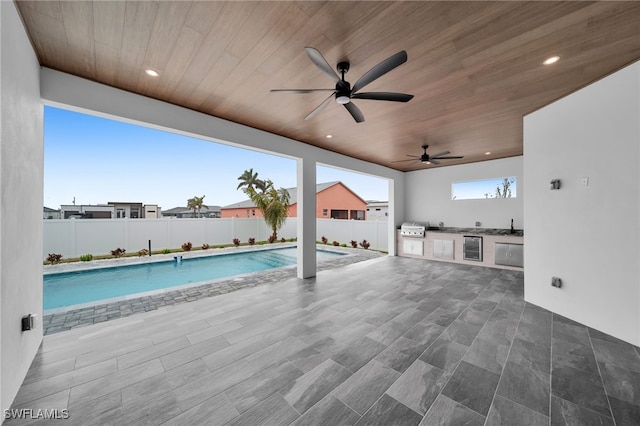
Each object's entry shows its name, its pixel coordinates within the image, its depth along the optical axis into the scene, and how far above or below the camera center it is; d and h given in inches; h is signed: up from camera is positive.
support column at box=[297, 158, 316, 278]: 185.3 -4.7
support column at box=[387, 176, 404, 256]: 287.9 +2.6
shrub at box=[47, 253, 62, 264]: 226.2 -43.8
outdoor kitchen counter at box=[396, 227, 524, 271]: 219.8 -33.0
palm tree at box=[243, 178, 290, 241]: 373.7 +16.6
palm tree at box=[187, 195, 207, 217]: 614.9 +30.4
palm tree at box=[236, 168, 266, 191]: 618.8 +93.2
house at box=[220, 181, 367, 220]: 561.3 +26.2
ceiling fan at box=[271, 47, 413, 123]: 68.7 +45.5
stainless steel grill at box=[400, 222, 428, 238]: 265.3 -19.6
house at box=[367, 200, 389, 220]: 619.2 +8.0
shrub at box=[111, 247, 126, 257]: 264.5 -45.2
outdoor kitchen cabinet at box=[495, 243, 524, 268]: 208.2 -38.5
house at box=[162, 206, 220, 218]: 744.3 +5.0
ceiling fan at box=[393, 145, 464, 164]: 194.4 +47.5
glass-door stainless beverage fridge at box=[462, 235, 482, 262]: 229.9 -36.1
